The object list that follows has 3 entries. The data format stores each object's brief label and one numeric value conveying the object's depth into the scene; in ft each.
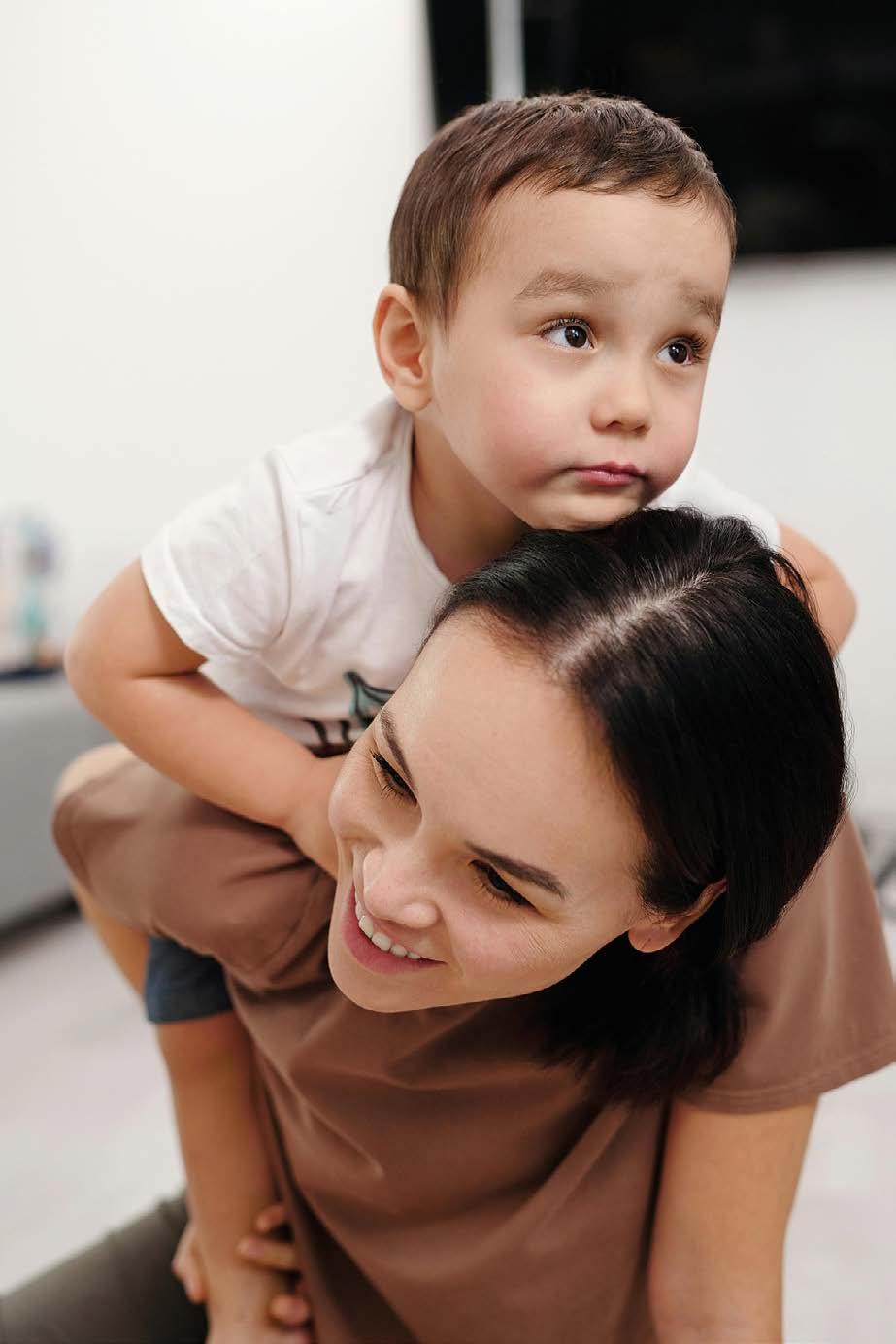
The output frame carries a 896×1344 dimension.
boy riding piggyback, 2.21
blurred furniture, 7.22
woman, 1.96
